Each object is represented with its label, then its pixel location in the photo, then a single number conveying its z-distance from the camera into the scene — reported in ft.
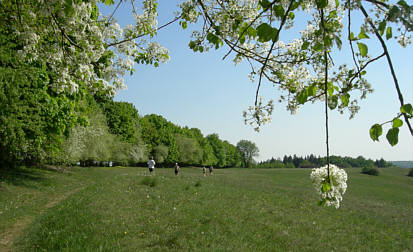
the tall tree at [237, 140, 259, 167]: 416.67
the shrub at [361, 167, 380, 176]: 191.42
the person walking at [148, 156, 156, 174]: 87.44
